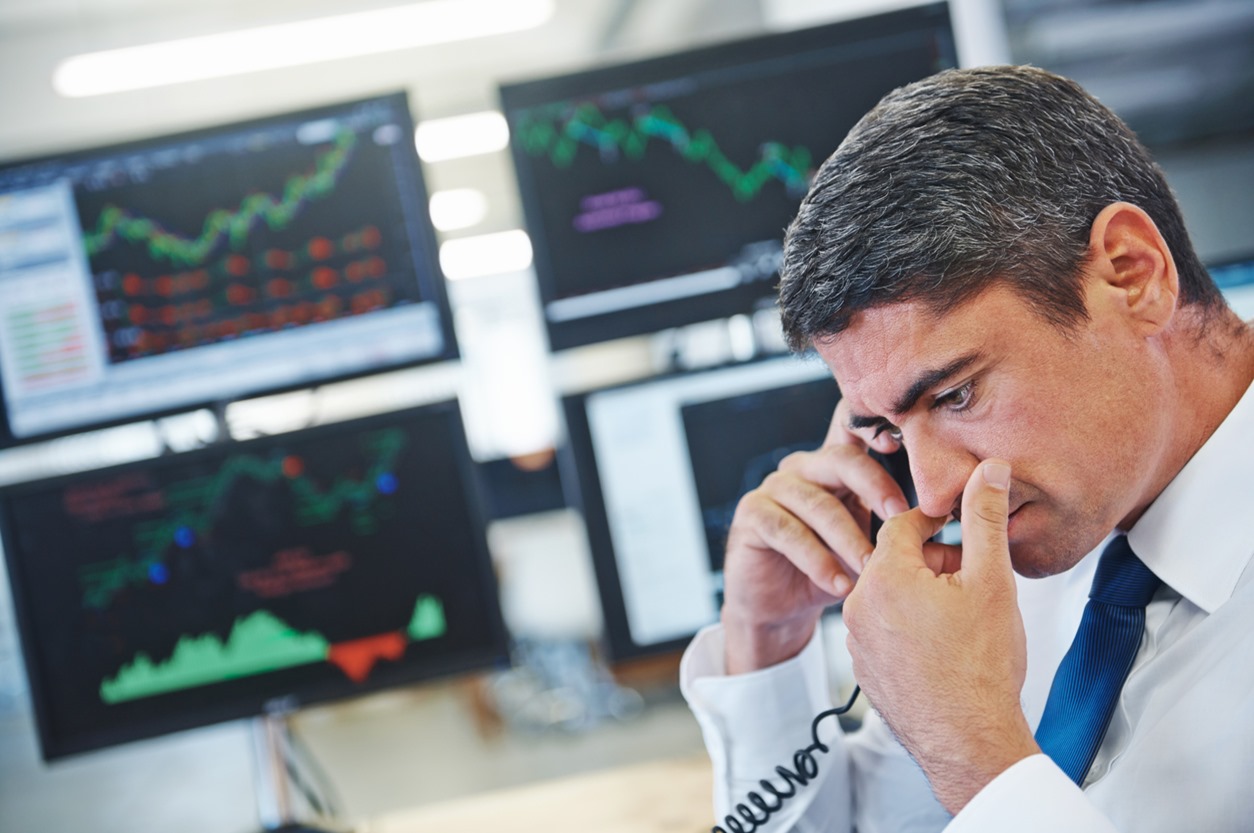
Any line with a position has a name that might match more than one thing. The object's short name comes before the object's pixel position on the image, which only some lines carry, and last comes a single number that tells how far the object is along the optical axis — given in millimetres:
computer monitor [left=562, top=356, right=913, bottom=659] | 1750
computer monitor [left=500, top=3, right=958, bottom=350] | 1766
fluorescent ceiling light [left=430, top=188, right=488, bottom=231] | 7930
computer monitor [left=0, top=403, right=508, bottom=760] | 1703
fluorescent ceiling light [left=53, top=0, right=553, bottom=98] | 4016
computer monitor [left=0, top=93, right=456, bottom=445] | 1733
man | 907
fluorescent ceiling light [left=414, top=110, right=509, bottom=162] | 5547
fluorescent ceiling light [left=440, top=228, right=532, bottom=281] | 9047
